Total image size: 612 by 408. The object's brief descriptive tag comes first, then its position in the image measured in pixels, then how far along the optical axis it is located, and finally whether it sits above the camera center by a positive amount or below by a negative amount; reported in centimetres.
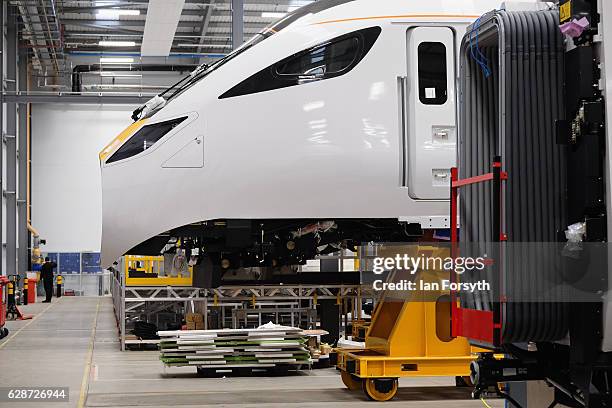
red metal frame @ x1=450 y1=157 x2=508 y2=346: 444 -46
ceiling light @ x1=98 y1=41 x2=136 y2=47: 3312 +651
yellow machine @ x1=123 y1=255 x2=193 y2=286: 1455 -91
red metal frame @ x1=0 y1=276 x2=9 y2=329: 1673 -153
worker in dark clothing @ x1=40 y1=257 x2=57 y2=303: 3120 -190
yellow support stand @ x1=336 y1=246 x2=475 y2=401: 930 -136
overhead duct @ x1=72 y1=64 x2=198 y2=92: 3366 +584
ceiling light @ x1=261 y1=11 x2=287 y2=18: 2891 +655
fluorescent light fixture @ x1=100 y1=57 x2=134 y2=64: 3475 +618
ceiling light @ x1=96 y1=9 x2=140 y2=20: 2906 +681
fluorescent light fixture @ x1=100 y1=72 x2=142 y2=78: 3659 +593
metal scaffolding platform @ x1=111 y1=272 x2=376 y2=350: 1416 -119
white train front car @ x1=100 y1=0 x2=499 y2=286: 879 +83
